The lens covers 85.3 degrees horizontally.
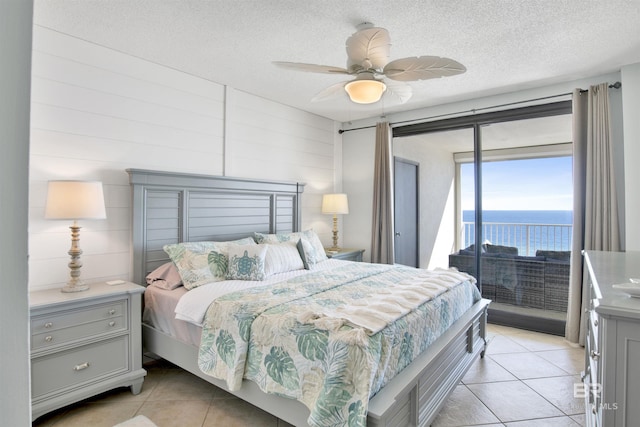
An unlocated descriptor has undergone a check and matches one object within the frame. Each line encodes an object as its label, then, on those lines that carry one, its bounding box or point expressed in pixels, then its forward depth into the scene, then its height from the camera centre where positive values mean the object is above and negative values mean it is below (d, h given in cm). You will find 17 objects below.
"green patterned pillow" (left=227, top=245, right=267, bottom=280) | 286 -37
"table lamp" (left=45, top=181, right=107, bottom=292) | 232 +8
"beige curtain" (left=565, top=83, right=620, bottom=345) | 328 +31
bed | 188 -46
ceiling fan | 212 +100
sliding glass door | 383 +20
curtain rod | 329 +134
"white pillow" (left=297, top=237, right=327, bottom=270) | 346 -33
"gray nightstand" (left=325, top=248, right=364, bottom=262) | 441 -44
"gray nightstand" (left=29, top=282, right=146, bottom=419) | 215 -84
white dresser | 116 -47
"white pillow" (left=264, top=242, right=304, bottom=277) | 312 -37
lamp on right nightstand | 462 +22
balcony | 383 -48
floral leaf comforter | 159 -63
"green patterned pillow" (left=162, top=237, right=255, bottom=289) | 271 -35
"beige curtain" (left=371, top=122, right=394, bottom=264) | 473 +28
